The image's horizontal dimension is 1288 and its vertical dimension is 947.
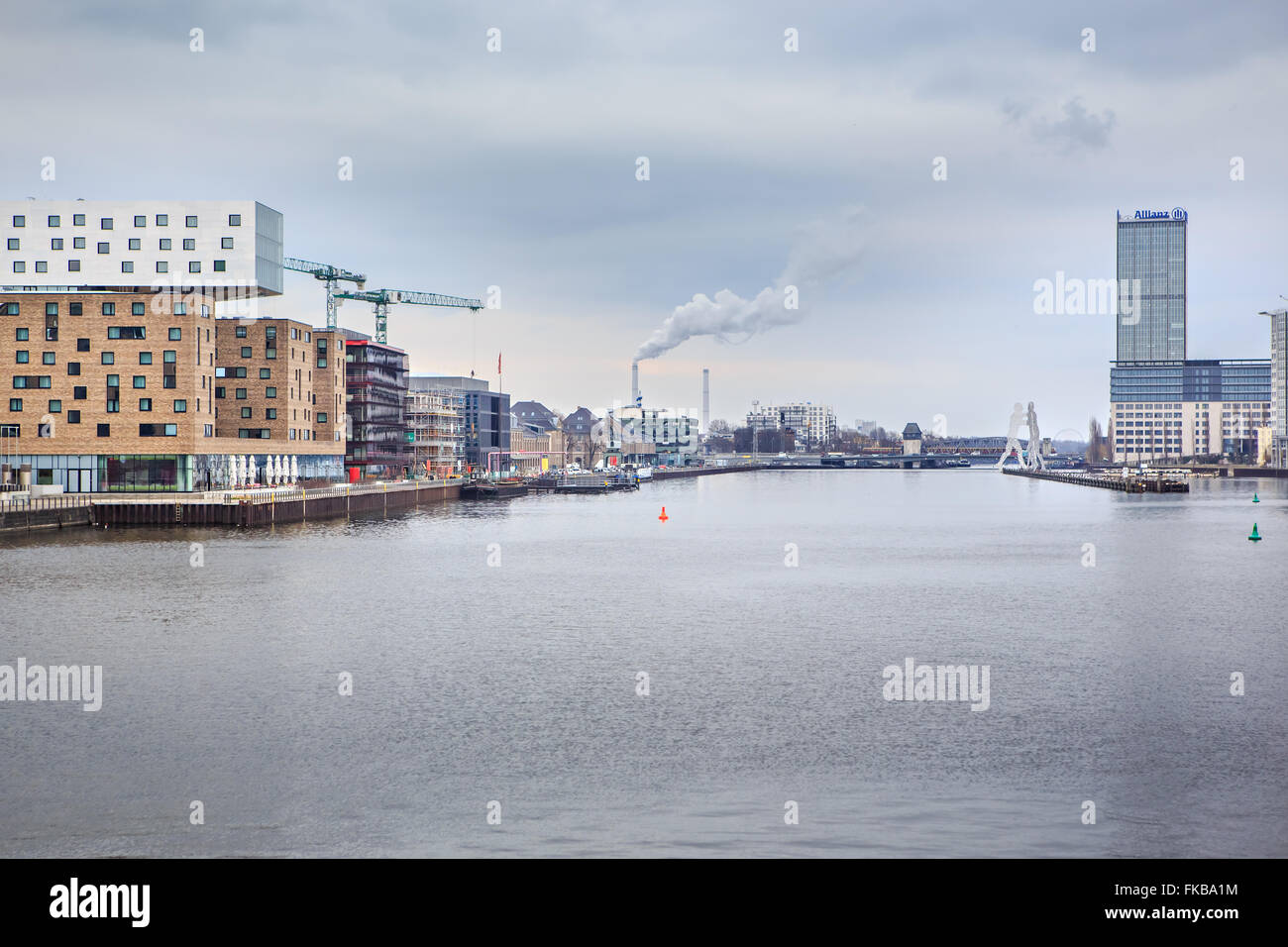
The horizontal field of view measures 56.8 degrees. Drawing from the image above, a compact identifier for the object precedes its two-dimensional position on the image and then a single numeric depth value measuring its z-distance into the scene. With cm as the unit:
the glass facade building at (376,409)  17238
